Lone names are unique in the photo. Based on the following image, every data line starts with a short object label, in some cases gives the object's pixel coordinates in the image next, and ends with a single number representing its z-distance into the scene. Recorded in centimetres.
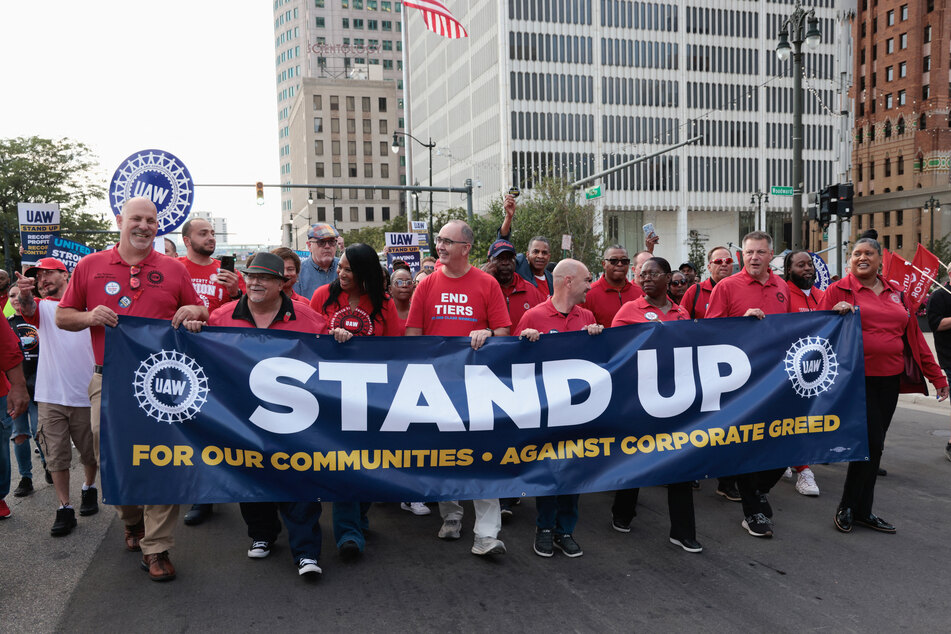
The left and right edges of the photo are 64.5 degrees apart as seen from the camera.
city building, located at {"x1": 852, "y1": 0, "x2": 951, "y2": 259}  7919
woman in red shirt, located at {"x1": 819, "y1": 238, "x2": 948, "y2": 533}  541
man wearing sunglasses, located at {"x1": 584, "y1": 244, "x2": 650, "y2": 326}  660
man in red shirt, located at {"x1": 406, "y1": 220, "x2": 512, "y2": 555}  533
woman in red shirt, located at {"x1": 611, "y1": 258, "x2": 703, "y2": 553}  517
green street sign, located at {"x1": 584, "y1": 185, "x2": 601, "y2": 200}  2161
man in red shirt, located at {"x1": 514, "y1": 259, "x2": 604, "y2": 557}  505
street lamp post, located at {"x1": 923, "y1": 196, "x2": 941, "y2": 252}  4369
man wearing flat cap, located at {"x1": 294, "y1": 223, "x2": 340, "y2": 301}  778
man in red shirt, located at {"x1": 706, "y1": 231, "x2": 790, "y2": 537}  552
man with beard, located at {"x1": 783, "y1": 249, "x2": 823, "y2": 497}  644
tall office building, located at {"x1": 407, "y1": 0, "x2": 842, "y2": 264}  6462
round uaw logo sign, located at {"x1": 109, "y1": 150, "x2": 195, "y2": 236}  817
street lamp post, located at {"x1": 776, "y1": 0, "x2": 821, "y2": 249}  1453
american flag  1473
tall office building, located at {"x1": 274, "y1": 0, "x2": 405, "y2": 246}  10669
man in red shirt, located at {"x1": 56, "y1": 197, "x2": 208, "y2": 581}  469
